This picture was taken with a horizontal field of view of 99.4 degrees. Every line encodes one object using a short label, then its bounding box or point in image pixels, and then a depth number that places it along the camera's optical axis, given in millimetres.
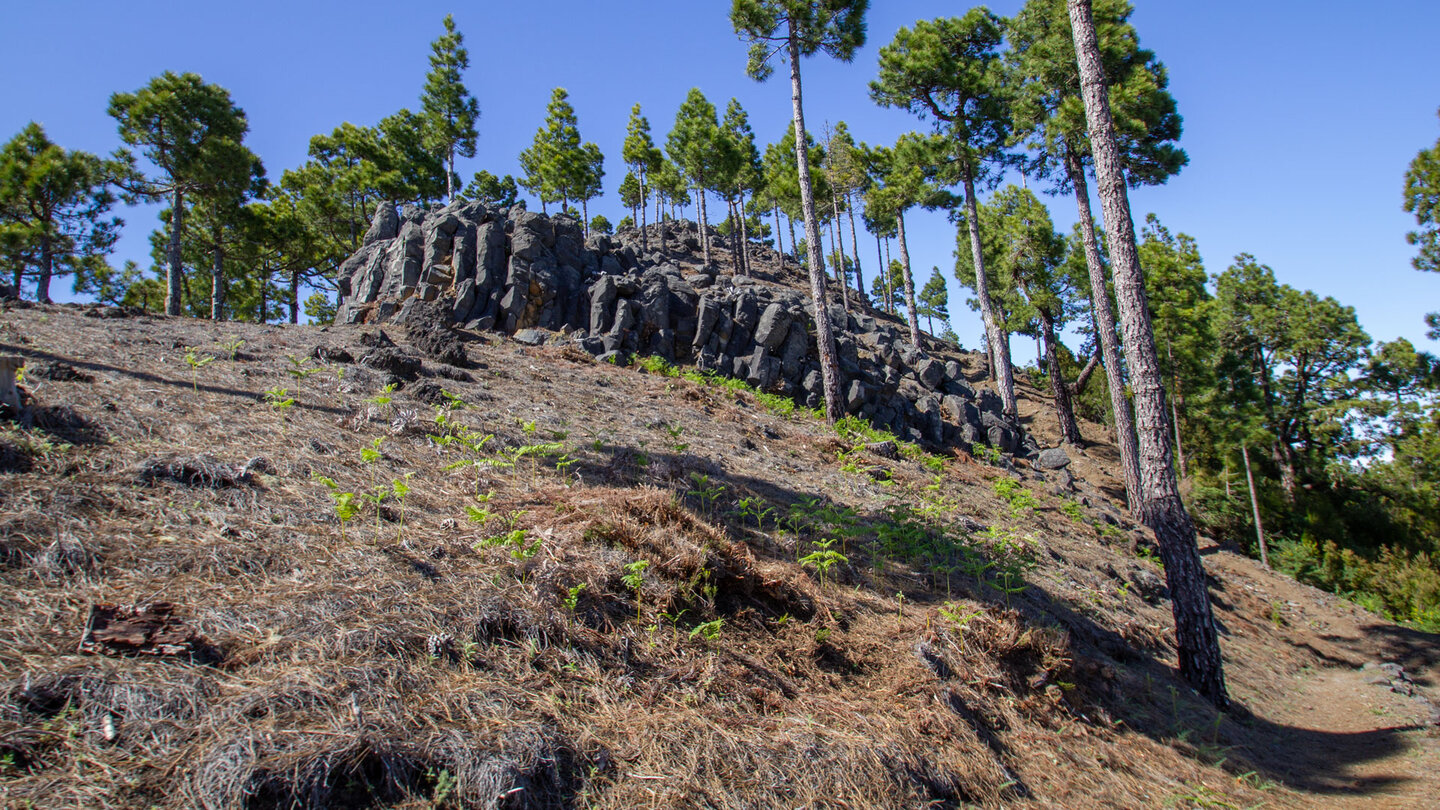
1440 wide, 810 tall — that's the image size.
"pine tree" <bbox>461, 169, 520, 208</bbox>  47544
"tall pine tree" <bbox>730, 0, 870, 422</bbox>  17125
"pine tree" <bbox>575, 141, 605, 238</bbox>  41250
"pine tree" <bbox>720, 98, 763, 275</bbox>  40106
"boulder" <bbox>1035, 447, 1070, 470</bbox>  18734
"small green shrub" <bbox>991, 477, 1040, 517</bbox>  12211
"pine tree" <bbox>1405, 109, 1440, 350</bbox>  19391
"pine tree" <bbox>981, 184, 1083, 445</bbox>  23094
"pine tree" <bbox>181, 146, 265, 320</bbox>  22688
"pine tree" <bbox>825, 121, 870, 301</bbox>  40719
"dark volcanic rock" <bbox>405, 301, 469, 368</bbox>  12297
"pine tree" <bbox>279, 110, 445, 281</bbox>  31203
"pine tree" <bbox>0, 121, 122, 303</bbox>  22219
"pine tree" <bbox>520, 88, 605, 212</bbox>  40616
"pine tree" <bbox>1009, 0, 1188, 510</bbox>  17391
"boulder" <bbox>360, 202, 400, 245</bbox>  22172
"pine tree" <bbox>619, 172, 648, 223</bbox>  51847
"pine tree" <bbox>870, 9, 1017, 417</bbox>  23156
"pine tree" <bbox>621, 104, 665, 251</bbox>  40875
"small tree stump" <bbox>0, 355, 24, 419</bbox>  4863
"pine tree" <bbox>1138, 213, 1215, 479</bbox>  26109
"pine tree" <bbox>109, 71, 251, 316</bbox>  20984
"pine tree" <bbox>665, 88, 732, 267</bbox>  39031
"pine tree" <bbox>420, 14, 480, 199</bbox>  34938
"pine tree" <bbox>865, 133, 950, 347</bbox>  25000
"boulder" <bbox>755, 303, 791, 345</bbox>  18859
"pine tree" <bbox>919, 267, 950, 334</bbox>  65188
